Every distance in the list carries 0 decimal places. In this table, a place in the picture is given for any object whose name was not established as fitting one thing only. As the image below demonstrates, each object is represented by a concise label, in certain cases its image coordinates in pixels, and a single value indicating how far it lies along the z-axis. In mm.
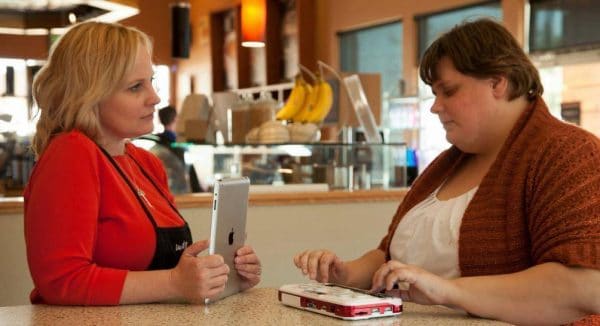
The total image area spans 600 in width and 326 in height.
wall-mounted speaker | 8375
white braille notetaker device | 1521
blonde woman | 1657
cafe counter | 3354
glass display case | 3977
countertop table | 1530
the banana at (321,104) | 4242
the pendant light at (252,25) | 6430
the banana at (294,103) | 4301
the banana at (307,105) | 4258
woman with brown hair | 1631
